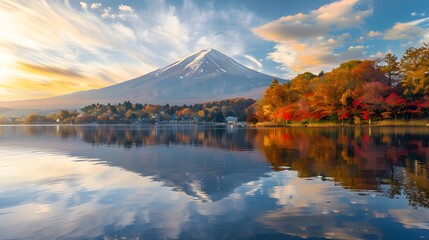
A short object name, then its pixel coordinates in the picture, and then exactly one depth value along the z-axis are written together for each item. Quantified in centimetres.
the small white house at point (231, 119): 17330
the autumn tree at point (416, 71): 5297
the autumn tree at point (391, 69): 6116
